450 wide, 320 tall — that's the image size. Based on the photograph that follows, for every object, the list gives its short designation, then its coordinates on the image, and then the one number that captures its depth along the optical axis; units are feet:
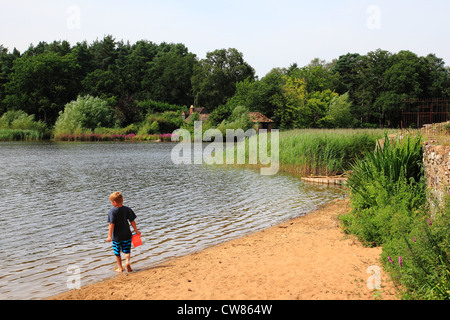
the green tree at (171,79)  320.29
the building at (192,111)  282.62
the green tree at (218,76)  294.46
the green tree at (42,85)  251.97
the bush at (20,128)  193.06
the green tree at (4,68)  263.37
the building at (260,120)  178.81
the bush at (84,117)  209.07
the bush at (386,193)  25.02
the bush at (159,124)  227.20
